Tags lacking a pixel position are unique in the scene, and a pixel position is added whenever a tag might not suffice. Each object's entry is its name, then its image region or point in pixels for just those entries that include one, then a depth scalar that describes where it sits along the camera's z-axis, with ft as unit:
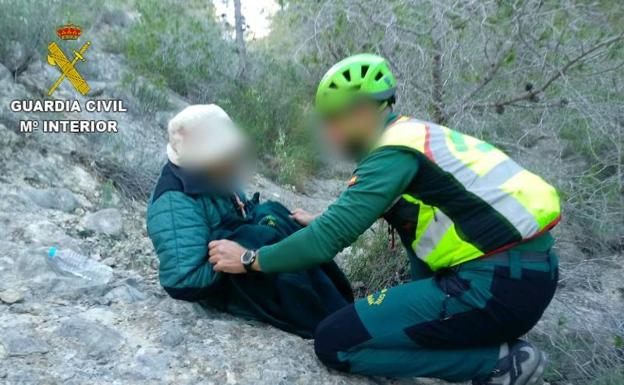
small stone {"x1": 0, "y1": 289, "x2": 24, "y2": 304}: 8.29
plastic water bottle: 9.29
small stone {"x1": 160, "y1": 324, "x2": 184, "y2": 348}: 7.88
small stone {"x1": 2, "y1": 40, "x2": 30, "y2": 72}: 15.68
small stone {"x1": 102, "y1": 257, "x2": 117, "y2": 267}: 10.43
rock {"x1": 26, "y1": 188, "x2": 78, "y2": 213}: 11.92
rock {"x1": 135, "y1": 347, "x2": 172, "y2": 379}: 7.20
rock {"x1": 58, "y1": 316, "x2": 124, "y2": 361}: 7.48
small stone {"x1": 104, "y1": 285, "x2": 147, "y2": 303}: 8.89
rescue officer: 6.91
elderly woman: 8.00
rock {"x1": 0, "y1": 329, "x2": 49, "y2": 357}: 7.13
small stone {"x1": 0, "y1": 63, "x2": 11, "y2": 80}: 15.08
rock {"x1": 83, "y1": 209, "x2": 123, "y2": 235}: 11.64
